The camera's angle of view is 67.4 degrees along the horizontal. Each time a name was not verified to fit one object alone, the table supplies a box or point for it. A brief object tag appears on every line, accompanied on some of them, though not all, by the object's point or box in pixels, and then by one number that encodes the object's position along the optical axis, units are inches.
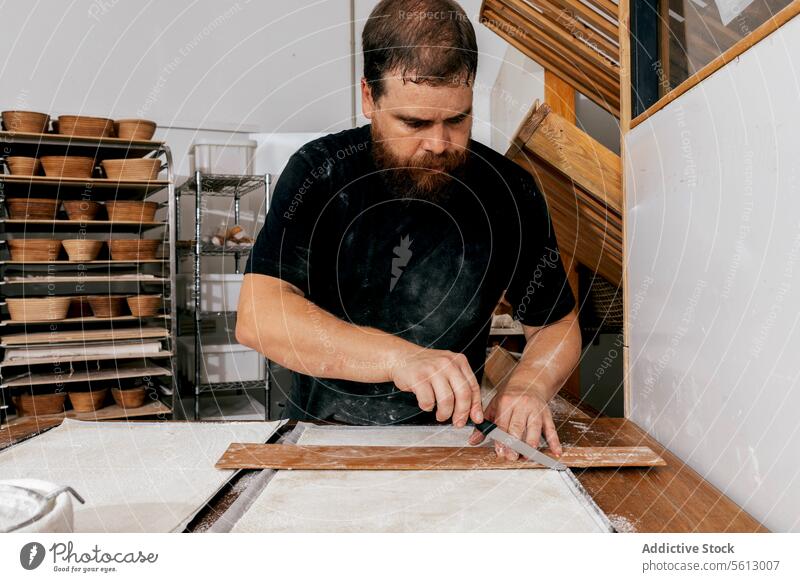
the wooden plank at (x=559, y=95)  55.7
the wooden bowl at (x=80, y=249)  79.6
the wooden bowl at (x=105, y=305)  82.4
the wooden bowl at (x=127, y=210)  82.9
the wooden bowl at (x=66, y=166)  79.0
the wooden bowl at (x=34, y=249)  78.6
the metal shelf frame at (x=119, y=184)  80.0
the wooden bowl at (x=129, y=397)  84.9
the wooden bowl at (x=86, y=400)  82.7
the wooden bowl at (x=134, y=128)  81.9
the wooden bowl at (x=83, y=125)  79.7
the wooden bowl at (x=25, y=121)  77.1
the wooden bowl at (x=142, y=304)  83.7
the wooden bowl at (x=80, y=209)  81.4
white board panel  18.7
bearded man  32.8
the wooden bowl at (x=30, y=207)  79.4
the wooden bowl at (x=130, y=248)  82.0
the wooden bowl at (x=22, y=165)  78.8
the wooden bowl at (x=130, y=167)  81.9
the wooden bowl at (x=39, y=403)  80.9
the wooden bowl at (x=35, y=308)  79.8
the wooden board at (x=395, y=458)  22.5
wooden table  19.1
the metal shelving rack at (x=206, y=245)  85.0
